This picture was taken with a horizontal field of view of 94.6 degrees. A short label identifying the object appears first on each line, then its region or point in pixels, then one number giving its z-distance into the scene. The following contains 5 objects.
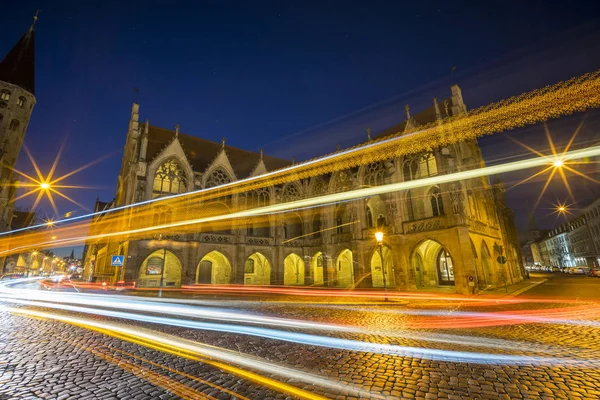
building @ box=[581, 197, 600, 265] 51.38
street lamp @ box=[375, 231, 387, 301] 14.59
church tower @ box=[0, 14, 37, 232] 38.19
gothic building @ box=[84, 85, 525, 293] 20.81
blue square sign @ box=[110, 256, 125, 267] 19.29
